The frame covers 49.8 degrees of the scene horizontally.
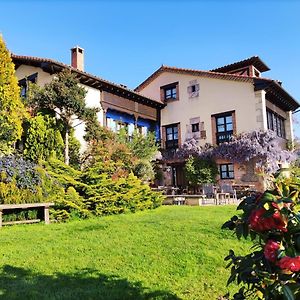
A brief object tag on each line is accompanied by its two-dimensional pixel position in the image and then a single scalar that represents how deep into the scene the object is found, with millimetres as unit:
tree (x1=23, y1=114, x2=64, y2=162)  13773
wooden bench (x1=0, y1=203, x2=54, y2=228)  7949
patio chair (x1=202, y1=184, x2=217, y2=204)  16133
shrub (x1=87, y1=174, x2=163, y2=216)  9836
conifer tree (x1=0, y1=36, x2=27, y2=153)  12008
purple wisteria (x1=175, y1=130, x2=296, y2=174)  18562
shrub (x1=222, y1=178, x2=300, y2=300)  1771
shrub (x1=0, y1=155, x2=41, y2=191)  8984
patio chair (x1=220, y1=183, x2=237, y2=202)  16281
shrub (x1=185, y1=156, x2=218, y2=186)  19797
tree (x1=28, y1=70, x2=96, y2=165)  13734
